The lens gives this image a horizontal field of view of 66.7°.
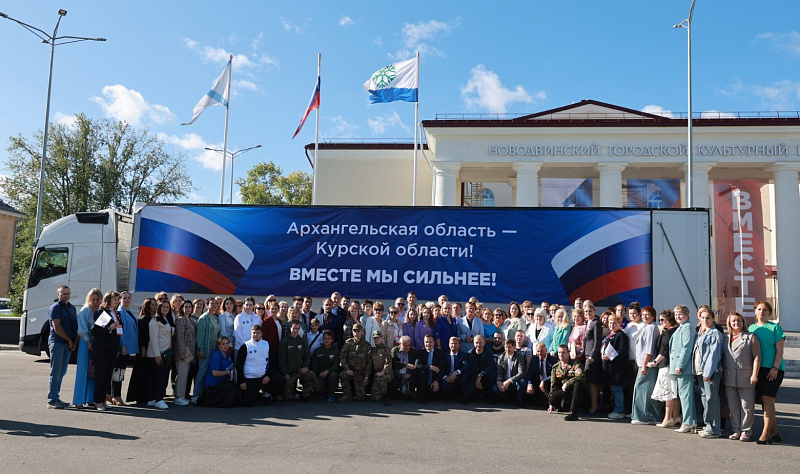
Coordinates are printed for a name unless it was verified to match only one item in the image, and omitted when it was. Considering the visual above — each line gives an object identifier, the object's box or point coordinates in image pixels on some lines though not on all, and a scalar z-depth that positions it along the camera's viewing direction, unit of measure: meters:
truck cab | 14.52
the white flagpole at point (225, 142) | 25.69
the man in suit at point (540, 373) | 10.00
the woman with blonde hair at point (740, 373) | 7.71
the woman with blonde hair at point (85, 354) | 9.05
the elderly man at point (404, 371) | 10.46
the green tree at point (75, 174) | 35.03
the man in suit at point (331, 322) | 11.56
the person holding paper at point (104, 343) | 9.04
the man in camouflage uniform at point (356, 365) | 10.39
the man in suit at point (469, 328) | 11.26
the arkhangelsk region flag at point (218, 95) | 24.16
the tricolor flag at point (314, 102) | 25.06
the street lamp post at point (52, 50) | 22.28
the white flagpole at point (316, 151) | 25.08
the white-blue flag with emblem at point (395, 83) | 22.94
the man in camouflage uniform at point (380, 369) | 10.33
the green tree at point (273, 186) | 58.03
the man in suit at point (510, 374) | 10.16
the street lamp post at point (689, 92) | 20.38
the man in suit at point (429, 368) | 10.41
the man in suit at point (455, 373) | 10.40
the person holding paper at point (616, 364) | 9.26
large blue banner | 12.85
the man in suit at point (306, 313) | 11.41
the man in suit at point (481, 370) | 10.37
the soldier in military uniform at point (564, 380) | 9.50
